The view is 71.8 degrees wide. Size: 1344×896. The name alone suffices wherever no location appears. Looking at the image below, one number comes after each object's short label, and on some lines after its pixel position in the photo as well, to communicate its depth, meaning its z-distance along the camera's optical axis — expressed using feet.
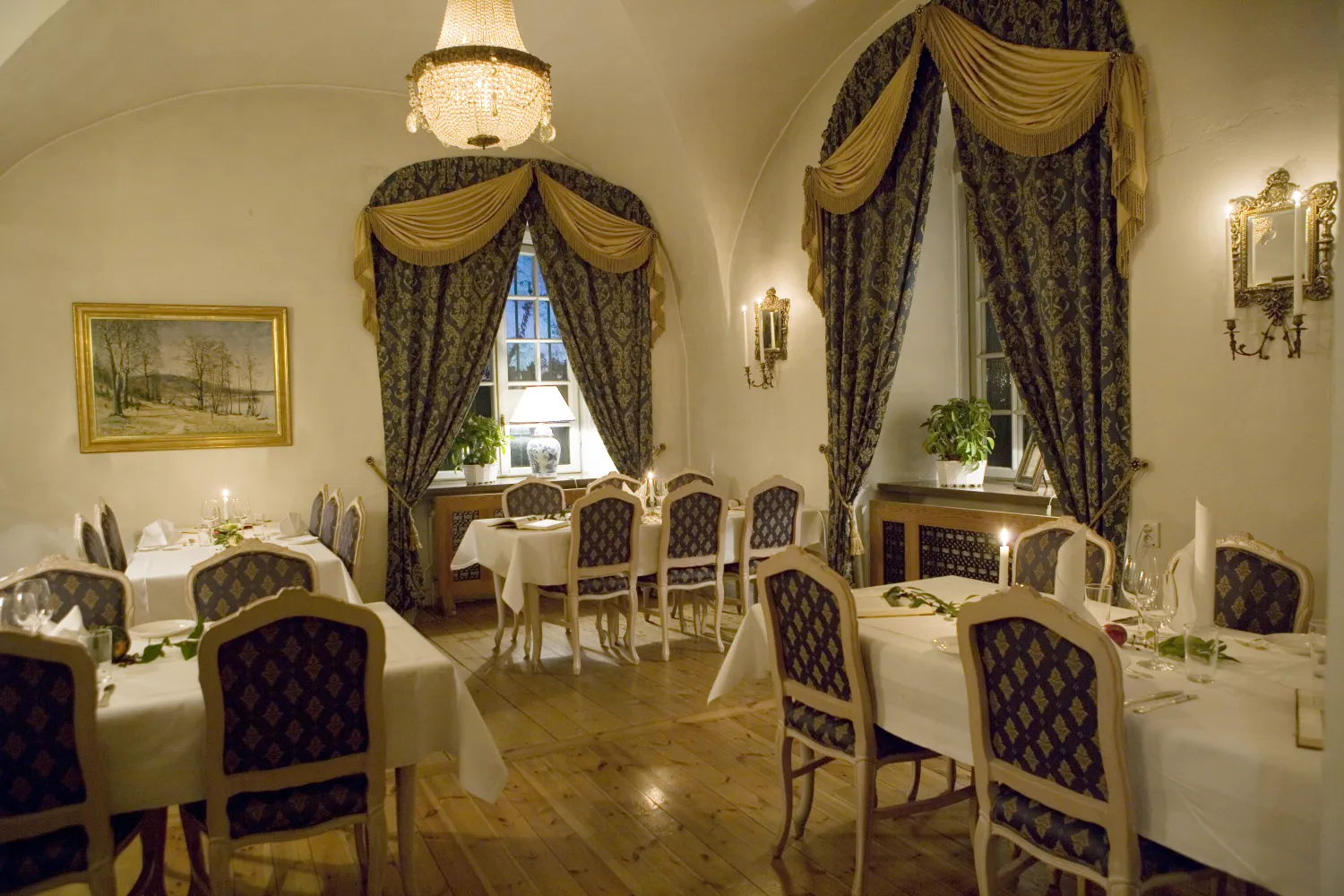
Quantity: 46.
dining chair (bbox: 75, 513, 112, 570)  15.08
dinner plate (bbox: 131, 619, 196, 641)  9.63
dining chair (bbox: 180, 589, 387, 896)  7.55
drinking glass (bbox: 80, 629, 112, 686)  8.64
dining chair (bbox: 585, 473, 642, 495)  21.97
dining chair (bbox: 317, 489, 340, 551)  18.53
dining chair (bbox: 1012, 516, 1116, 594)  11.23
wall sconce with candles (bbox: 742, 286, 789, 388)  21.47
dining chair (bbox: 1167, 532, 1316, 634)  9.45
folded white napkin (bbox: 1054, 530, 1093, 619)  8.13
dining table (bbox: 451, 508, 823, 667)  16.89
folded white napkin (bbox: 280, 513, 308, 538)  19.08
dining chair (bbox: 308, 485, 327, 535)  20.01
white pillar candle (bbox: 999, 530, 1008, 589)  8.76
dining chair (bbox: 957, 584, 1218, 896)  6.45
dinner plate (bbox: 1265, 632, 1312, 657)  8.32
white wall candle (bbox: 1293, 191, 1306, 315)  10.96
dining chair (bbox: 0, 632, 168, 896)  6.93
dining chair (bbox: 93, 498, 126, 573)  16.83
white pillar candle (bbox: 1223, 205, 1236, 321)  11.84
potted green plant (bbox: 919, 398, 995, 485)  17.94
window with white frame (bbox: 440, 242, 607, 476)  25.23
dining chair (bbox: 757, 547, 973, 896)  8.81
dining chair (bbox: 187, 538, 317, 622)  11.28
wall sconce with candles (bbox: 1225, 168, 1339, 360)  11.18
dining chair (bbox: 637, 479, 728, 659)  17.80
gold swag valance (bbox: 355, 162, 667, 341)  22.35
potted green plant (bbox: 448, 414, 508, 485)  23.98
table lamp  23.49
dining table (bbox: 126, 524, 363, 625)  14.03
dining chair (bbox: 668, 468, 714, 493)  22.61
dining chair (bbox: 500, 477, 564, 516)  20.98
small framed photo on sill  17.37
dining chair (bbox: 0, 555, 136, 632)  10.61
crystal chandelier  12.93
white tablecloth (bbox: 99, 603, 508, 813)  7.54
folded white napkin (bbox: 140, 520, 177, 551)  17.22
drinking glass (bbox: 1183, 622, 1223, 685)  7.61
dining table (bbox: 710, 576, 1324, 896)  5.83
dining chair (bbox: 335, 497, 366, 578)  16.29
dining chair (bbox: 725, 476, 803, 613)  18.56
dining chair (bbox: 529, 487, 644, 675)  16.74
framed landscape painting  19.95
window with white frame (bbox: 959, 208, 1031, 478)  18.94
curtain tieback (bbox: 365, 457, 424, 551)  22.59
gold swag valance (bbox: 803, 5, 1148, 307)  13.28
